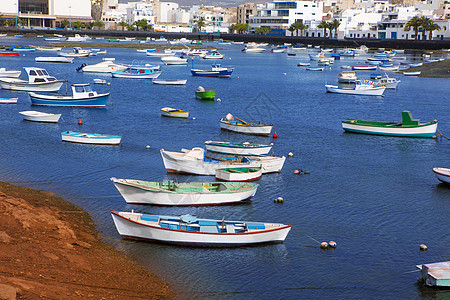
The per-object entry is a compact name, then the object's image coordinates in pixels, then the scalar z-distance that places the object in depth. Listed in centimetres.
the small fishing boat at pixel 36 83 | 6506
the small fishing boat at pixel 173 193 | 2733
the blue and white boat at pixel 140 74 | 8719
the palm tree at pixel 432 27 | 17050
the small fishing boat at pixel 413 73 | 10806
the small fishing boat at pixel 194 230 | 2283
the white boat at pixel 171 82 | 8065
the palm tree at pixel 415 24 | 17048
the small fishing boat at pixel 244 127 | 4566
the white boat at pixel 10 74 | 7593
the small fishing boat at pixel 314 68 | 11831
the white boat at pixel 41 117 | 4856
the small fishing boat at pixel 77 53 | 12778
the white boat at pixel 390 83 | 8438
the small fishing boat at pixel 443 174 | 3325
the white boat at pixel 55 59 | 11366
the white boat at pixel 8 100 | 5878
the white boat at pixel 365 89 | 7562
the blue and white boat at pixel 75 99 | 5712
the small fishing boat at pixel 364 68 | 11681
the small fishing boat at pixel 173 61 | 12100
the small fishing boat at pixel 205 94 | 6650
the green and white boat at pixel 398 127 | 4825
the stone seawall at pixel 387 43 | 16216
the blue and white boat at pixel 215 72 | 9569
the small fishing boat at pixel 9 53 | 12775
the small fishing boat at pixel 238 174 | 3212
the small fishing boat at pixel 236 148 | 3684
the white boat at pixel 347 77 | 8873
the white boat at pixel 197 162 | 3331
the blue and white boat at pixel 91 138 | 4066
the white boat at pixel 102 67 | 9612
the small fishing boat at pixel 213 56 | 13575
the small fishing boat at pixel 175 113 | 5353
